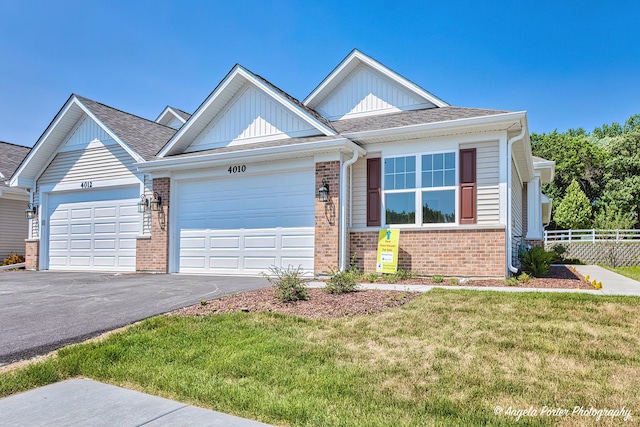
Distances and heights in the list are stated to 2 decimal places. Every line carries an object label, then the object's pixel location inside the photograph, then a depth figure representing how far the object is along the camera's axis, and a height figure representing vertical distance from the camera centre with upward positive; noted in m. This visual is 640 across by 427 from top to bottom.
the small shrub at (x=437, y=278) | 8.62 -1.01
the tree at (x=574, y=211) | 37.09 +1.89
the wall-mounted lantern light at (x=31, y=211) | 14.53 +0.49
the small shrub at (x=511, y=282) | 8.27 -1.02
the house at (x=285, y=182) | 9.40 +1.26
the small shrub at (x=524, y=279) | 8.70 -1.00
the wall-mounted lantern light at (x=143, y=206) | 12.34 +0.61
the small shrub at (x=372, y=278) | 9.03 -1.06
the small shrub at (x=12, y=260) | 15.85 -1.33
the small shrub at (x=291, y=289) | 6.59 -0.97
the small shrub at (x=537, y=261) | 9.95 -0.72
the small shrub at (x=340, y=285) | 7.31 -0.98
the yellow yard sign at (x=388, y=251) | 9.63 -0.50
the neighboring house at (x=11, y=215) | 16.52 +0.39
